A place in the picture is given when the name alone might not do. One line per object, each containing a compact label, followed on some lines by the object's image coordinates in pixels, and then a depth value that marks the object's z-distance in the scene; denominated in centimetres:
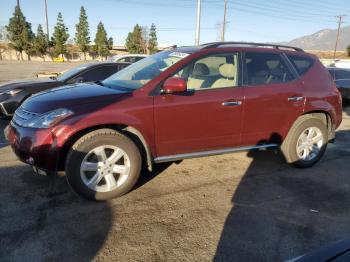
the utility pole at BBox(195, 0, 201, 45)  1688
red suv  351
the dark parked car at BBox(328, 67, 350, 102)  1077
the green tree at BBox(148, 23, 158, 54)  7194
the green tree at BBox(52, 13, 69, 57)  6194
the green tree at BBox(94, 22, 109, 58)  6988
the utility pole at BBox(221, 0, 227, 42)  4543
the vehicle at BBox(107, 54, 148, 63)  1227
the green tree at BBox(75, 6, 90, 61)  6729
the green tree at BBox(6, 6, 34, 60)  5888
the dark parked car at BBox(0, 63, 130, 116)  675
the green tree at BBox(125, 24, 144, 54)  7019
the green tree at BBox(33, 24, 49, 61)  6034
